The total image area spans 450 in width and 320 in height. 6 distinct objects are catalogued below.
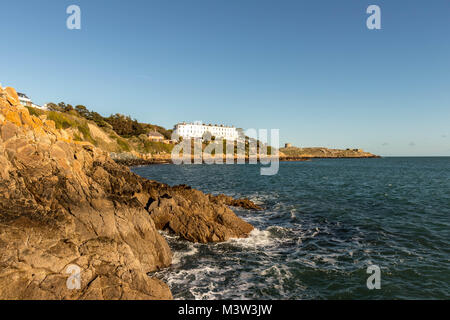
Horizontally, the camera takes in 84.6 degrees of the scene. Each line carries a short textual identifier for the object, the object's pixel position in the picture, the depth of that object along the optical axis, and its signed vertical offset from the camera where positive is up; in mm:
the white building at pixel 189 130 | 190750 +21276
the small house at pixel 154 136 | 149438 +12795
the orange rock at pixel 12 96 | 15821 +4419
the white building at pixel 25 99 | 89450 +21874
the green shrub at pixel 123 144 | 110525 +5993
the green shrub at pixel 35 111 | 76625 +15001
